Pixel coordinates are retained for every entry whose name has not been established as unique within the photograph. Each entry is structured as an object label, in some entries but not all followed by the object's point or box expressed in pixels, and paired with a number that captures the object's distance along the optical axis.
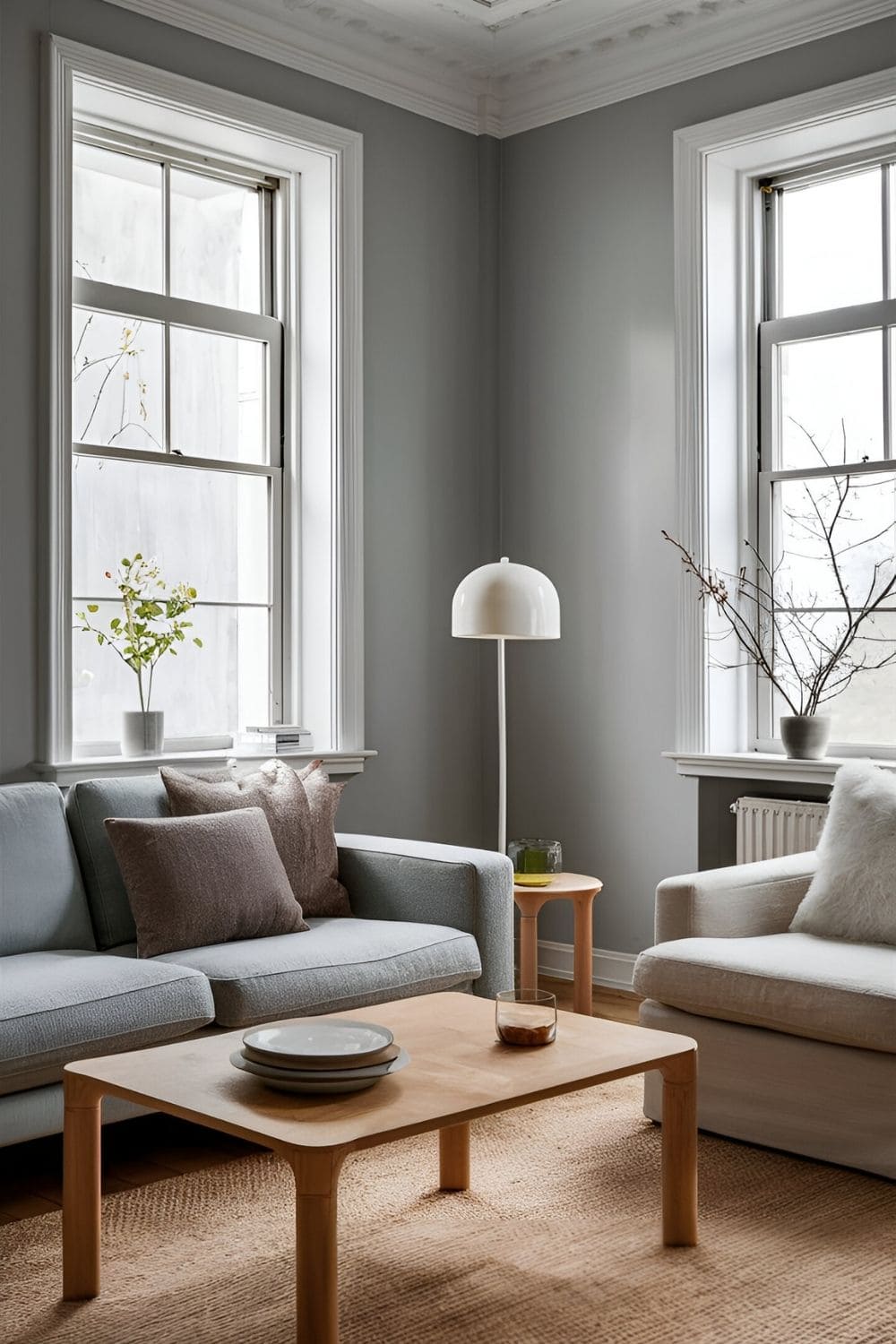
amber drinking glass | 2.56
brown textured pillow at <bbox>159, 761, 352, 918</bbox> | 3.77
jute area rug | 2.35
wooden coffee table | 2.05
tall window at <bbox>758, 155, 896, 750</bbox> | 4.46
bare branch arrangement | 4.47
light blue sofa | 2.91
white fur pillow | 3.40
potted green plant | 4.26
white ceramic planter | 4.25
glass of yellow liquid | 4.16
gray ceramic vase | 4.36
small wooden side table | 4.06
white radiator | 4.27
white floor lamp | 4.15
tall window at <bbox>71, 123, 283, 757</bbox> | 4.33
